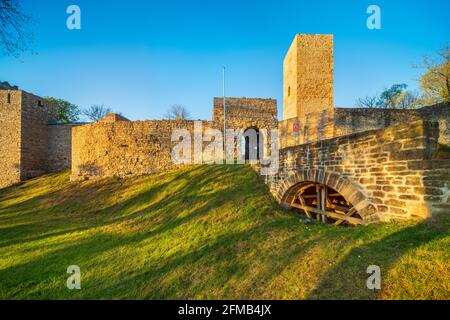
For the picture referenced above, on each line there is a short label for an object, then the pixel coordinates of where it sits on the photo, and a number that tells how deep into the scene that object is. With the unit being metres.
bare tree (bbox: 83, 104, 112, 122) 41.67
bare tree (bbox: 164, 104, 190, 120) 49.10
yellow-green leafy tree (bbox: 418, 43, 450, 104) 17.72
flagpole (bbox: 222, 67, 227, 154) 16.22
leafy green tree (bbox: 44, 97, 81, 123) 32.59
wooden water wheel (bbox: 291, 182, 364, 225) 6.24
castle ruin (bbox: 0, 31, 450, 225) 4.37
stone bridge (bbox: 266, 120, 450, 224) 4.09
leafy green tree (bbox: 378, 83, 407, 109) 31.53
